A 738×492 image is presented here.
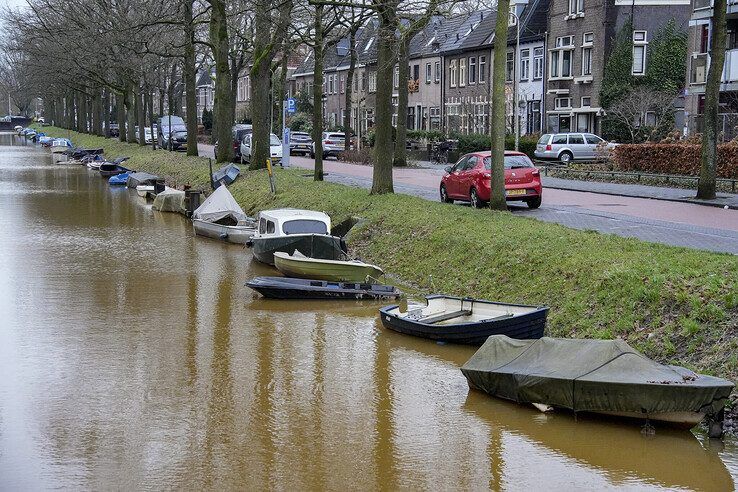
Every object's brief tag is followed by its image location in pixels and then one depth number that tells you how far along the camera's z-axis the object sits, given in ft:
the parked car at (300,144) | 199.41
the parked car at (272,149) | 158.47
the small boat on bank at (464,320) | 46.88
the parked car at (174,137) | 215.28
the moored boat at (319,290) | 63.41
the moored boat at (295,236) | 70.90
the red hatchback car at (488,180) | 86.53
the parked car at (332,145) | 189.88
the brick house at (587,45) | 181.47
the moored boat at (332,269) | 65.92
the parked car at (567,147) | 162.50
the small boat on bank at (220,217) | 92.43
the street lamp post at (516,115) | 155.63
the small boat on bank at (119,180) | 159.02
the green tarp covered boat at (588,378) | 35.88
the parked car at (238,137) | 170.48
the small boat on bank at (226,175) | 117.80
